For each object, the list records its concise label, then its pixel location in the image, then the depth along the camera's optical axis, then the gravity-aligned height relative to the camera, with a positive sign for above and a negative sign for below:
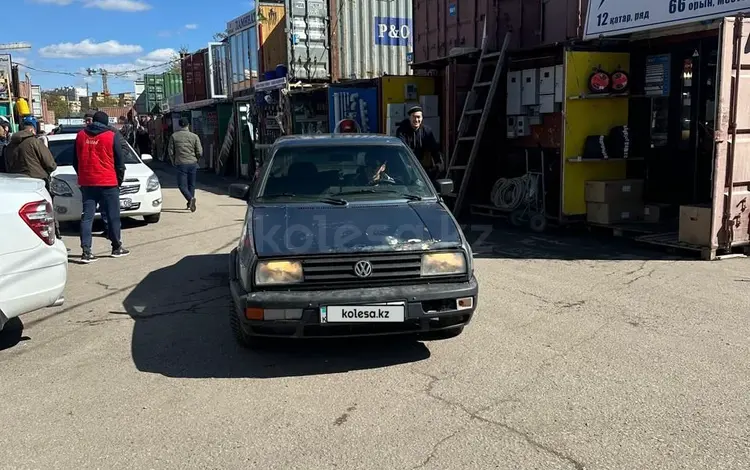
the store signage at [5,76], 23.25 +2.28
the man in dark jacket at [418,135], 9.20 -0.03
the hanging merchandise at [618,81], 9.49 +0.68
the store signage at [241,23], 20.04 +3.55
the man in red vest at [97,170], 8.25 -0.37
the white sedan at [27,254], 4.62 -0.80
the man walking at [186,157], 13.39 -0.39
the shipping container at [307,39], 16.94 +2.42
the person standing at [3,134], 11.10 +0.12
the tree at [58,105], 93.43 +5.08
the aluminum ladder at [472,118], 10.94 +0.23
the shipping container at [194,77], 26.95 +2.50
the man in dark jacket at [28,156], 9.29 -0.20
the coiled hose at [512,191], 10.66 -0.95
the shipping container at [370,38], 17.44 +2.53
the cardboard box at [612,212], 9.52 -1.17
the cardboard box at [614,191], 9.46 -0.85
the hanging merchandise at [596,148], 9.45 -0.25
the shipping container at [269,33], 19.41 +2.99
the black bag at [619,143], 9.49 -0.18
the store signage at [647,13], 7.95 +1.45
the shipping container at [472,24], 11.85 +2.04
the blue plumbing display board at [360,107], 14.02 +0.59
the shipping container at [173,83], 41.22 +3.36
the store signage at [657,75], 9.73 +0.78
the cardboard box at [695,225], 7.87 -1.14
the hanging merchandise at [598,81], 9.36 +0.68
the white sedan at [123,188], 10.59 -0.77
